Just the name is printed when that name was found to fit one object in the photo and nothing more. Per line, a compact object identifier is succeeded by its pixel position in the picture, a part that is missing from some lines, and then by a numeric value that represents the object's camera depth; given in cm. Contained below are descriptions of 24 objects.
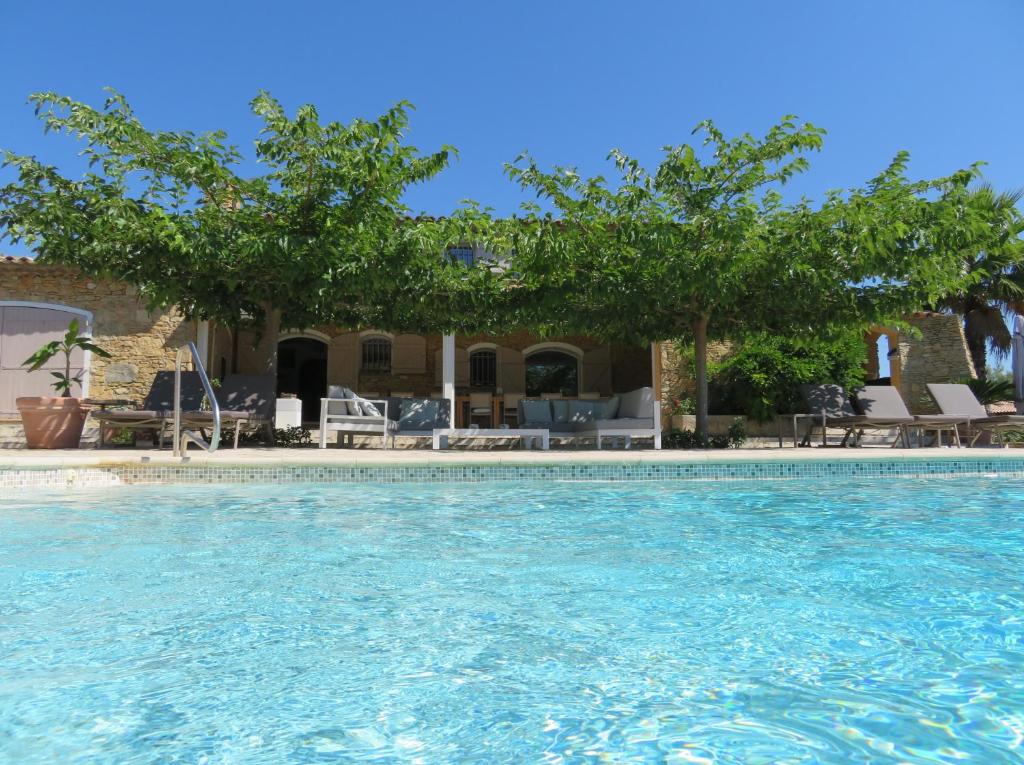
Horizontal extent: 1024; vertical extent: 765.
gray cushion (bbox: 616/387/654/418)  956
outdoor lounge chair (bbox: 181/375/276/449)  876
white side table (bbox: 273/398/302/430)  1123
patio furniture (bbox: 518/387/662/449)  943
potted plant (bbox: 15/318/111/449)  830
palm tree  1471
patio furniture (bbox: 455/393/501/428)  1348
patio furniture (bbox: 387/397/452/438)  984
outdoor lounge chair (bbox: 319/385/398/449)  883
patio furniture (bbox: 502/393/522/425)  1434
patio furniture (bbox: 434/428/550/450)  886
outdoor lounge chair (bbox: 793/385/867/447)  941
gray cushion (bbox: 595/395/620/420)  1045
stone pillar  1430
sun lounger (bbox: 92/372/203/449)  783
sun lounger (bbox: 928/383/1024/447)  946
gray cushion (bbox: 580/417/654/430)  948
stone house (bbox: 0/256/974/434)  1177
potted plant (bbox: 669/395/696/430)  1192
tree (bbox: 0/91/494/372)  766
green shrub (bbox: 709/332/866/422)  1155
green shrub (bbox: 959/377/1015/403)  1334
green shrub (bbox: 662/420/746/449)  966
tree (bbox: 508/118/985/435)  809
